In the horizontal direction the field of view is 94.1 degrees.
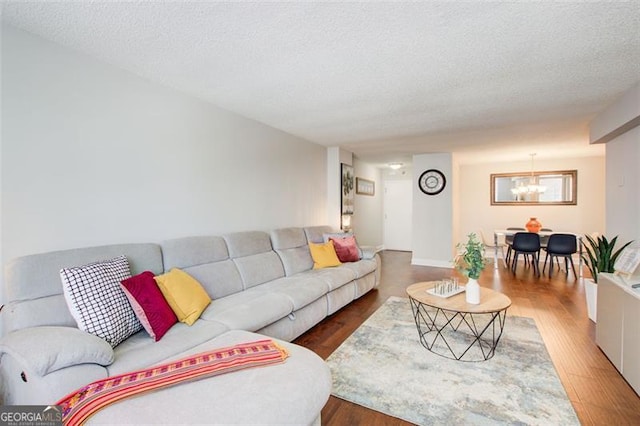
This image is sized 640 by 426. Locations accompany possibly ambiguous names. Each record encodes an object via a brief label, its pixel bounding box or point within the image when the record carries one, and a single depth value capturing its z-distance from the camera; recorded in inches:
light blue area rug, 69.0
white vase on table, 95.8
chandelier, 235.9
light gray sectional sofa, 48.2
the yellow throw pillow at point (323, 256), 148.6
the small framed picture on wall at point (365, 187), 267.1
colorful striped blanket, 44.9
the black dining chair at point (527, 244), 205.8
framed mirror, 249.8
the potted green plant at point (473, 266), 96.1
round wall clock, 235.6
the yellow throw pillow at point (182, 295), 80.7
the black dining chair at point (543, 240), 215.3
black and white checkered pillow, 64.2
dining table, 218.5
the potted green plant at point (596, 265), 108.8
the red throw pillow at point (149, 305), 71.3
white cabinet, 77.2
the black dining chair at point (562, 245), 196.4
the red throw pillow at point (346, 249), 159.5
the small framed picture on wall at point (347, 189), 217.8
